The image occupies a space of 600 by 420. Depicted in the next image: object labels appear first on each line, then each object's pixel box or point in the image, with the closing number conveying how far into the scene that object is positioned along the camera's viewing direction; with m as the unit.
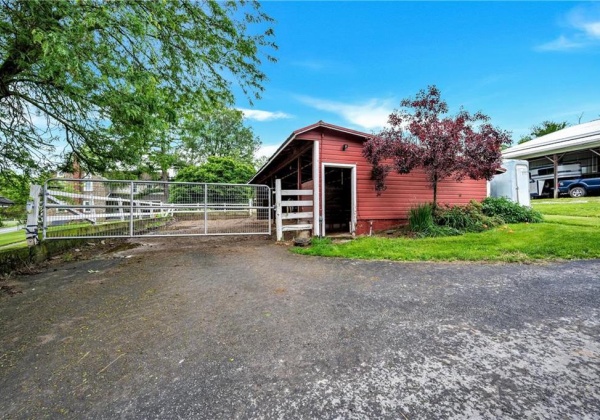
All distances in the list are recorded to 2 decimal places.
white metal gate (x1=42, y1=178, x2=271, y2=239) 5.96
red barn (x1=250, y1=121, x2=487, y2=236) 7.75
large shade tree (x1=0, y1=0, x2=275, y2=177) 3.32
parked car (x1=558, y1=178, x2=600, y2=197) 14.53
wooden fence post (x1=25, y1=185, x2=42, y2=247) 5.20
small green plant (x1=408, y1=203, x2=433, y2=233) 7.82
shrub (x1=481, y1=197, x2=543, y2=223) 8.98
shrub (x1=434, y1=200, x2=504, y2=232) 8.06
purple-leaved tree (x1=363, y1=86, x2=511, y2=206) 7.20
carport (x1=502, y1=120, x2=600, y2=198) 14.89
